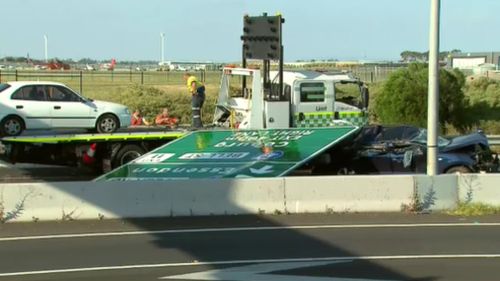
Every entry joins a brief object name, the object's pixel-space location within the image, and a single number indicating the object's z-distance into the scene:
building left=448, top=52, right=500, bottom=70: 120.31
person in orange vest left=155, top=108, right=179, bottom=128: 22.83
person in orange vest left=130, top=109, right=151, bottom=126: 23.22
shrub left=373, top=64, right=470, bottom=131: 29.83
